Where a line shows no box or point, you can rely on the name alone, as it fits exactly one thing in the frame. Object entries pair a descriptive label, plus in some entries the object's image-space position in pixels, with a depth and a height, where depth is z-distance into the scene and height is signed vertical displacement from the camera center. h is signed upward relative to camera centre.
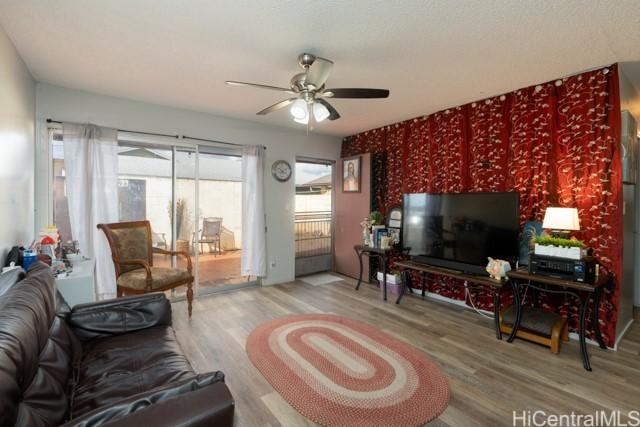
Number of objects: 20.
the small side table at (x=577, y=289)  2.37 -0.70
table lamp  2.51 -0.08
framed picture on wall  4.89 +0.59
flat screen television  3.01 -0.22
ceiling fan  2.20 +0.91
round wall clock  4.67 +0.61
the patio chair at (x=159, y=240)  3.85 -0.42
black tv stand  2.87 -0.73
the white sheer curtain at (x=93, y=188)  3.18 +0.21
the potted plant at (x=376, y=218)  4.50 -0.14
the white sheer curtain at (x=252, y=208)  4.38 +0.00
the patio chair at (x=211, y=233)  4.24 -0.36
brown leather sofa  0.96 -0.69
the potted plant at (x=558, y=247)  2.47 -0.32
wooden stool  2.59 -1.06
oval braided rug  1.86 -1.25
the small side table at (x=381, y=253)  3.96 -0.62
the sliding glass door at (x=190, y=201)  3.71 +0.09
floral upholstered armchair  3.02 -0.58
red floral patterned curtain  2.59 +0.58
